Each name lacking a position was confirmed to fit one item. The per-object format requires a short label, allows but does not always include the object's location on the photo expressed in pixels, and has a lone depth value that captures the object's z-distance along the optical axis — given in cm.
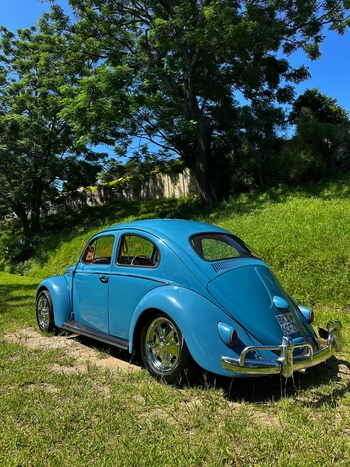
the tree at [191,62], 1223
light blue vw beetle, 339
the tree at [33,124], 1741
